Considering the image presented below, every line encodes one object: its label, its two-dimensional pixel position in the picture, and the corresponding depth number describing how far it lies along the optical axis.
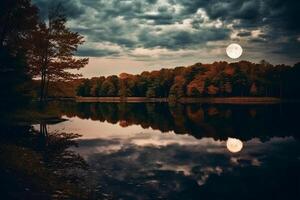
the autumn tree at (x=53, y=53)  48.03
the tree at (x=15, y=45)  32.14
